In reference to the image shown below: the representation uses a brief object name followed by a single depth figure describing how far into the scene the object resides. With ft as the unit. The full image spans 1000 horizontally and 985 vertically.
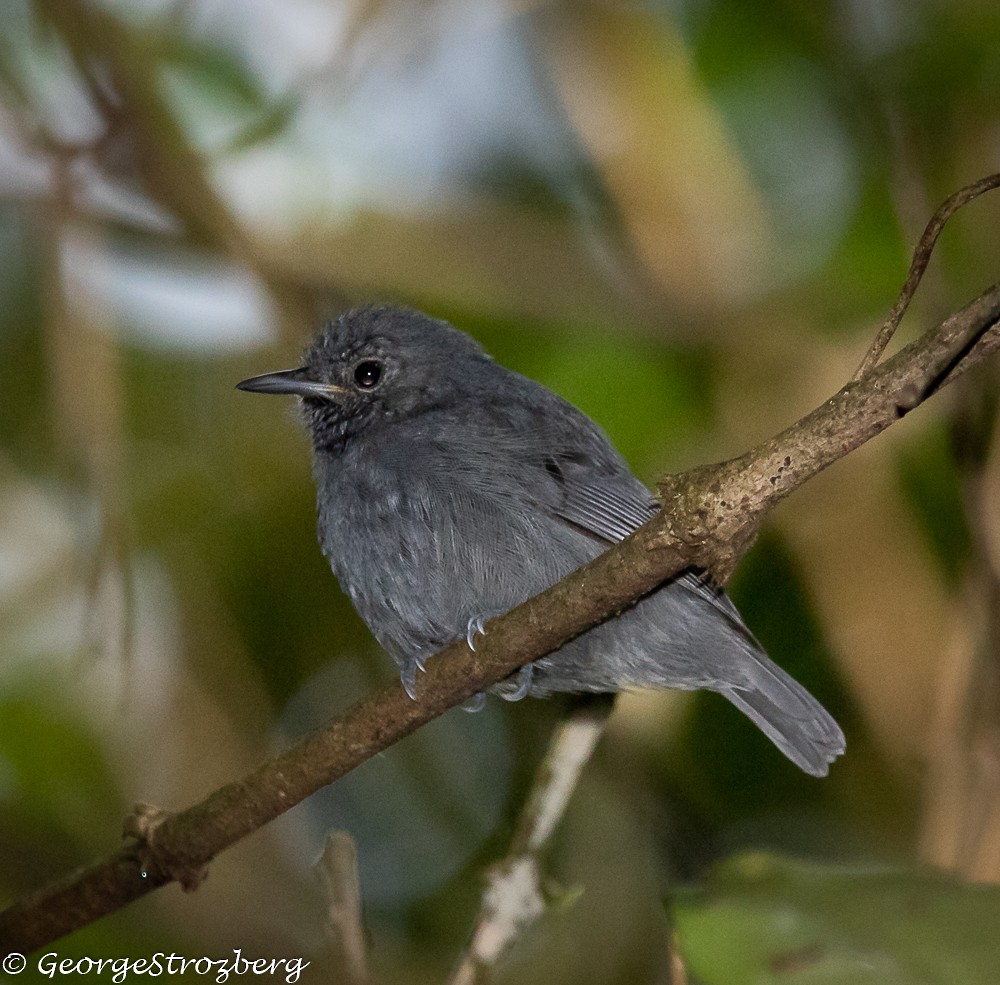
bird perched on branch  26.48
